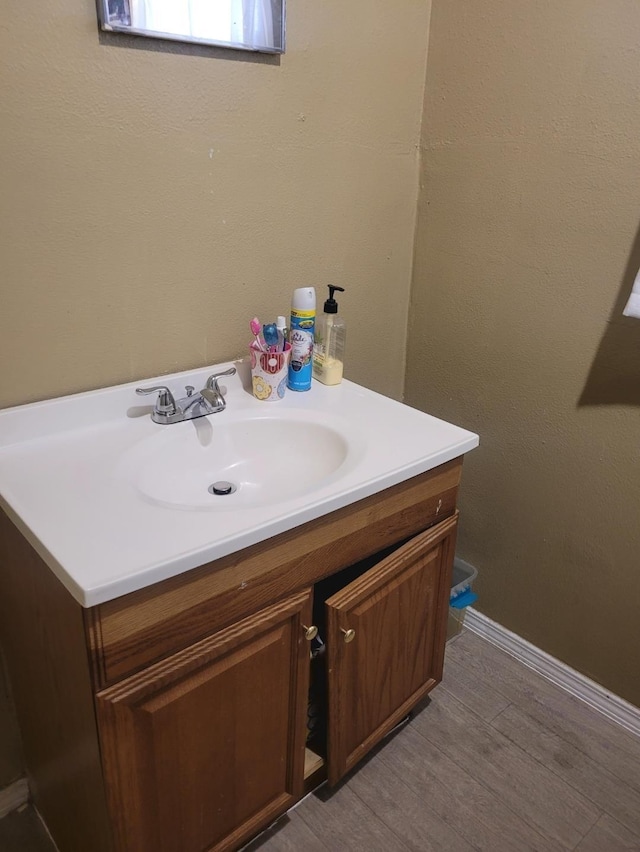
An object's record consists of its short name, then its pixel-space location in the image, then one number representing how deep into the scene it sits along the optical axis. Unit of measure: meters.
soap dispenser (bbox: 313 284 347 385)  1.43
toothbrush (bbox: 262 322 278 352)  1.34
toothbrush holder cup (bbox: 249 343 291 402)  1.31
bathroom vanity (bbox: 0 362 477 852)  0.86
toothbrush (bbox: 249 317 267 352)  1.31
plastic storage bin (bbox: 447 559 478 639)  1.75
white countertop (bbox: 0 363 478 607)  0.83
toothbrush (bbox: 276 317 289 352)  1.35
